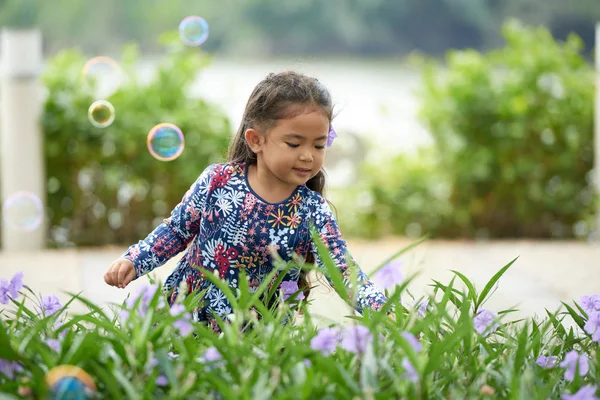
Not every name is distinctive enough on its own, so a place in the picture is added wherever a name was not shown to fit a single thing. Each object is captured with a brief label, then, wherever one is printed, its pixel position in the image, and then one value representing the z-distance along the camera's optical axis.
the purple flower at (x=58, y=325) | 4.09
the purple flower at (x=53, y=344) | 3.60
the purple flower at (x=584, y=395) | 3.27
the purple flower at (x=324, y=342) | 3.47
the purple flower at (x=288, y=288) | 4.48
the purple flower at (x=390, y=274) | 3.74
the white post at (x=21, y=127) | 10.89
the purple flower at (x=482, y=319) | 4.17
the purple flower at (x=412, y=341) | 3.30
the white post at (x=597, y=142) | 11.42
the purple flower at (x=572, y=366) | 3.60
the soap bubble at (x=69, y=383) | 3.14
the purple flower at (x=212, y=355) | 3.45
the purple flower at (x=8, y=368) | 3.37
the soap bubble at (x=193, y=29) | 8.20
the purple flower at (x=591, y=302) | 4.29
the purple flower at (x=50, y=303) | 4.32
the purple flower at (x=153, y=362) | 3.34
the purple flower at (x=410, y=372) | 3.21
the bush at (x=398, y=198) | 11.78
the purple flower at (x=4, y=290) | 4.13
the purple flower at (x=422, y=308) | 4.29
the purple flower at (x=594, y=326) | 3.98
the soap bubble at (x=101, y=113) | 7.56
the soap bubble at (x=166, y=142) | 6.72
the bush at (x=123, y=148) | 10.97
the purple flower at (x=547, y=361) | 3.91
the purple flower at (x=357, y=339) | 3.33
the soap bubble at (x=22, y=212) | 9.56
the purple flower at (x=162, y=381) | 3.34
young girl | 4.57
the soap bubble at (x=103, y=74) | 10.00
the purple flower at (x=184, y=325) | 3.61
